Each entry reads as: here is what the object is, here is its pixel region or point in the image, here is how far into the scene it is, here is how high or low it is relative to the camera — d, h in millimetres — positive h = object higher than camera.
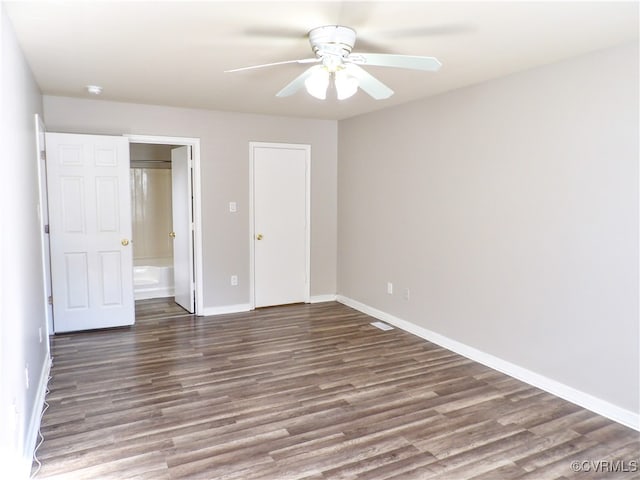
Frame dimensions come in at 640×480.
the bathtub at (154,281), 6273 -969
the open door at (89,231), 4461 -206
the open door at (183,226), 5246 -193
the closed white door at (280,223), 5535 -156
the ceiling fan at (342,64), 2400 +785
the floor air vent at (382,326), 4813 -1210
